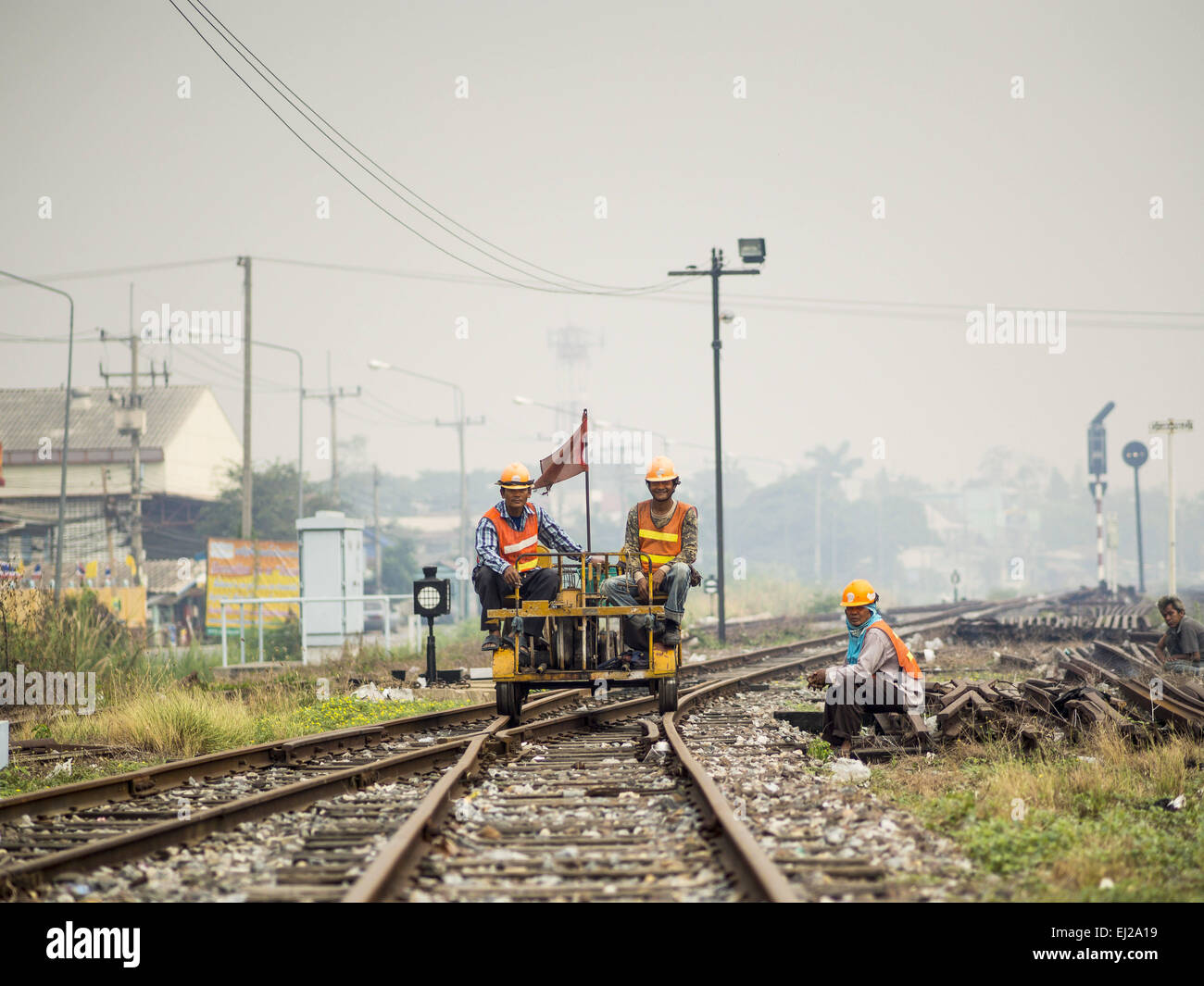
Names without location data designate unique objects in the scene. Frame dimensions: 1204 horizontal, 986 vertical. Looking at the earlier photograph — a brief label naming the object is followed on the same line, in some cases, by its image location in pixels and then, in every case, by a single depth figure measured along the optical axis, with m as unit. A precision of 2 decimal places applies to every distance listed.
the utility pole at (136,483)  42.69
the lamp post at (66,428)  25.19
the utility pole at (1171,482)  35.19
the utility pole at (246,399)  33.56
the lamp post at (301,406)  45.64
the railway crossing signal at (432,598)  17.11
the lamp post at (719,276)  28.23
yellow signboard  27.77
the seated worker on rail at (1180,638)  14.26
